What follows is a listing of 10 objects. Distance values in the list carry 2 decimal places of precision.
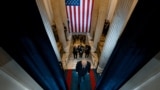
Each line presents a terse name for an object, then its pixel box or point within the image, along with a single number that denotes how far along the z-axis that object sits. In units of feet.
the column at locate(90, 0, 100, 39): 24.03
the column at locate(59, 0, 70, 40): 23.26
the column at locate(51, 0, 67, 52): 21.84
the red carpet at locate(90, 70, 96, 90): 18.36
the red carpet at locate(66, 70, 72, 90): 18.45
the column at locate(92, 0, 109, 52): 20.81
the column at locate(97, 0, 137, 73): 11.57
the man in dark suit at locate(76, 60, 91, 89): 14.93
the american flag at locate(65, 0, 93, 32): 25.75
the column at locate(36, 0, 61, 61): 12.27
